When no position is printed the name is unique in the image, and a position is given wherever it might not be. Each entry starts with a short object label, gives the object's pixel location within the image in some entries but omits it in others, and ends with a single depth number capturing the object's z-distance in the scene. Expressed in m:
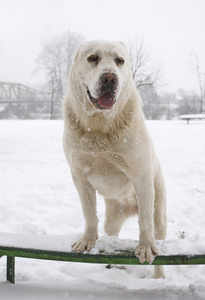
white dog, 1.95
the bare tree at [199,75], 22.23
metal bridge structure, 19.00
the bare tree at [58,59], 18.30
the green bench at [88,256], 1.91
